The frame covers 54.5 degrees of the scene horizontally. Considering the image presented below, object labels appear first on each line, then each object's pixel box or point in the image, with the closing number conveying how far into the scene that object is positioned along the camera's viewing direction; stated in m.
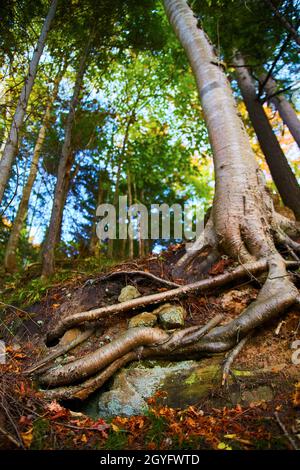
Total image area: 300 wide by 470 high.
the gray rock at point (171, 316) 3.41
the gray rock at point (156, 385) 2.61
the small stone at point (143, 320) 3.44
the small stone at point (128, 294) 3.92
